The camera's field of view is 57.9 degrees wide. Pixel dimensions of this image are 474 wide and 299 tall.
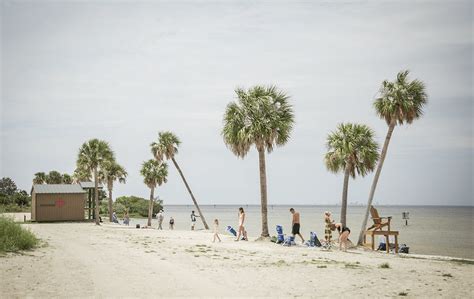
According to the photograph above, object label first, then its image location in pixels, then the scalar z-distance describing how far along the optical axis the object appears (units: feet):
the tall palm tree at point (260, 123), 88.12
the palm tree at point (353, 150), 90.48
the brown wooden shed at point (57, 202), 156.04
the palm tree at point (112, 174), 196.40
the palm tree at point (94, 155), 157.07
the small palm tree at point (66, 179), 290.76
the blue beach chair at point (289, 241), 79.46
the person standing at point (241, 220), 85.24
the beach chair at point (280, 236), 82.33
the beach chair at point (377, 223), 81.49
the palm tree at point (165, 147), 164.86
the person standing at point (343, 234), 73.73
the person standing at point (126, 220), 161.21
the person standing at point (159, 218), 142.41
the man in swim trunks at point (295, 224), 79.92
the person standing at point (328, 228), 76.07
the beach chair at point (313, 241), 80.07
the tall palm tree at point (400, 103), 87.56
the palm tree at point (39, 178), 282.58
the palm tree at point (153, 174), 182.60
